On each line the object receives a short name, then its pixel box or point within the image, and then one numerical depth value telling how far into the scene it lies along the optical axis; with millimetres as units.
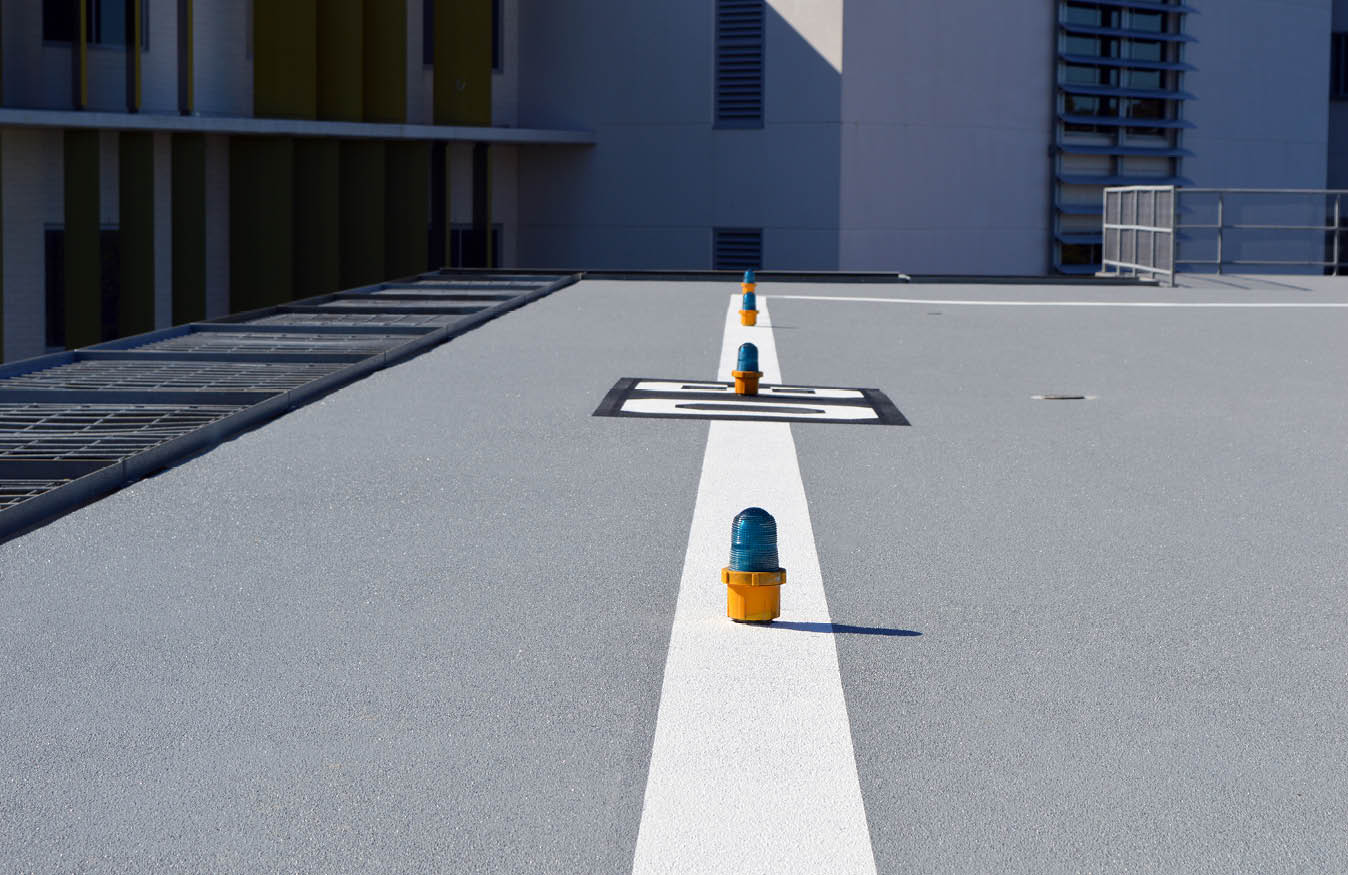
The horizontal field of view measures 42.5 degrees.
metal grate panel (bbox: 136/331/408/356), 13828
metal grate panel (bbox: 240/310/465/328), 16750
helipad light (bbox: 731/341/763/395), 10711
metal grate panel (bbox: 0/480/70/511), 7172
